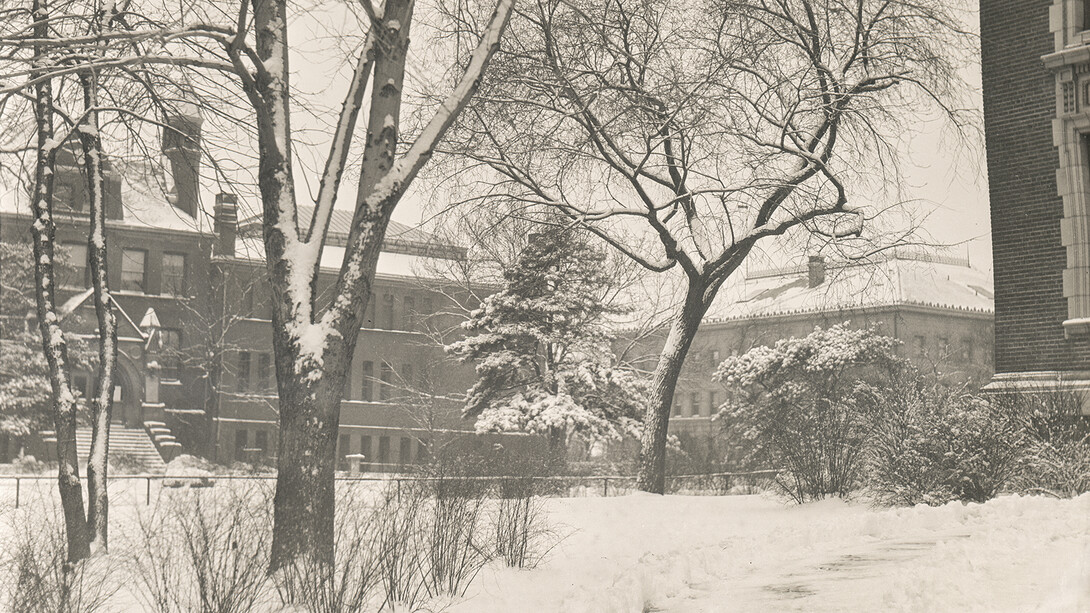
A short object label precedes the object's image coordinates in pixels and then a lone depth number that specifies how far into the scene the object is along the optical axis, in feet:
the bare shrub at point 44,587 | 22.38
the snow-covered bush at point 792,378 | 97.09
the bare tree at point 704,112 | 55.57
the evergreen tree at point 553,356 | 96.27
